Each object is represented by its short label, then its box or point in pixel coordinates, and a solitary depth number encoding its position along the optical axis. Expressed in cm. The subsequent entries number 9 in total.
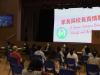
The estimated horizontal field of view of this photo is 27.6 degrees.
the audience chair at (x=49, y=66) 654
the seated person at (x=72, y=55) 836
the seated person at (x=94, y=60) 714
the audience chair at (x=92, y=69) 599
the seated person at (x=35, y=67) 464
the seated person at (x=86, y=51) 1005
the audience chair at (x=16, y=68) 621
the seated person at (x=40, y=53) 838
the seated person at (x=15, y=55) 743
